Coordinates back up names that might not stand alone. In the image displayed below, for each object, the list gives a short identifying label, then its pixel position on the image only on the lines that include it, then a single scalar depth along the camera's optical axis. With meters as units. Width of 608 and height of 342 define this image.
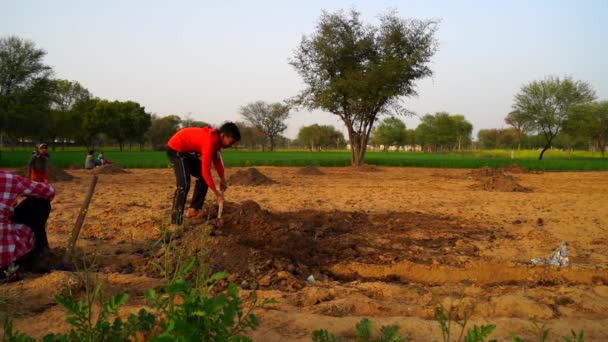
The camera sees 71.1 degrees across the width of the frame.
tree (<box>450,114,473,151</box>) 77.59
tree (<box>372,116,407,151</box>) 94.44
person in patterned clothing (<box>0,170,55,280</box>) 3.58
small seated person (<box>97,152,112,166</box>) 20.74
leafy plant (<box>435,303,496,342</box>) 1.89
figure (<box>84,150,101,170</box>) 18.89
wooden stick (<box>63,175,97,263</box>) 4.34
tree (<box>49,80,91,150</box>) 52.49
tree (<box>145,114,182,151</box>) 77.31
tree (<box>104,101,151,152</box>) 56.06
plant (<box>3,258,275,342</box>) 1.71
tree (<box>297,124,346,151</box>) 94.44
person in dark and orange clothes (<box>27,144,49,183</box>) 8.47
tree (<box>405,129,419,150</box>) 95.94
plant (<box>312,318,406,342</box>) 2.21
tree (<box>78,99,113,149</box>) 54.12
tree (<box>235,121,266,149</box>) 88.80
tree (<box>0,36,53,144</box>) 29.00
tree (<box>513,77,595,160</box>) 39.50
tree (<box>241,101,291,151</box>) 86.31
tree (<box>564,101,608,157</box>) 39.38
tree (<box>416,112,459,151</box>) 76.32
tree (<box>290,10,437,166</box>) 23.39
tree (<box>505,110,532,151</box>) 40.28
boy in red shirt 5.40
